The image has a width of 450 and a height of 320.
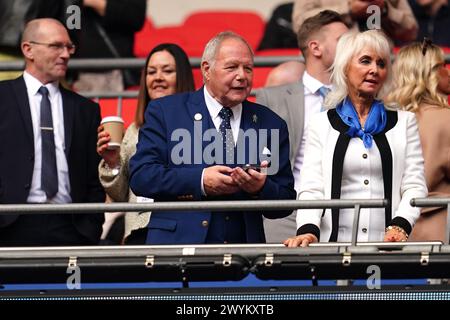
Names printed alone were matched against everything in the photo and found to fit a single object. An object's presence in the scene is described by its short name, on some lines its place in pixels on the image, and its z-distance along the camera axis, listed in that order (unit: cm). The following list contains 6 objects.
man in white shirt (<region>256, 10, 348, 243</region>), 1038
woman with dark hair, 1021
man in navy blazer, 925
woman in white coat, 930
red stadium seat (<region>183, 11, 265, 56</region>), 1573
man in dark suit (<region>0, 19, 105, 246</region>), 1038
